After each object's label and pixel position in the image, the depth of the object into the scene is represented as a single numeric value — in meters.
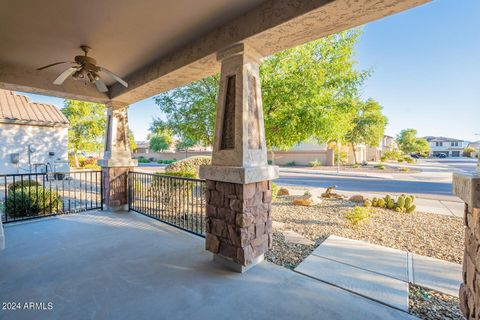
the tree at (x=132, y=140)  25.29
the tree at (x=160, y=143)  36.75
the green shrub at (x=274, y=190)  6.34
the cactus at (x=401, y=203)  5.30
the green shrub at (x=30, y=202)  4.45
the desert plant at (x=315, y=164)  19.91
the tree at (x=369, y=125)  19.58
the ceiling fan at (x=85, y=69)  3.06
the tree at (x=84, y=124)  12.76
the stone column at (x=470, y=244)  1.19
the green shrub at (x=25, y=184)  5.87
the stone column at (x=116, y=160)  4.98
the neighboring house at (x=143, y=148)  43.47
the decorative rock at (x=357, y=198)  6.38
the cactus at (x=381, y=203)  5.69
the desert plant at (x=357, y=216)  4.25
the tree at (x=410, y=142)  32.78
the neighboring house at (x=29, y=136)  9.48
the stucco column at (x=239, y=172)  2.45
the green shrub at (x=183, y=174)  5.46
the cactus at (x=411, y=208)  5.23
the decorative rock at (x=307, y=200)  6.07
